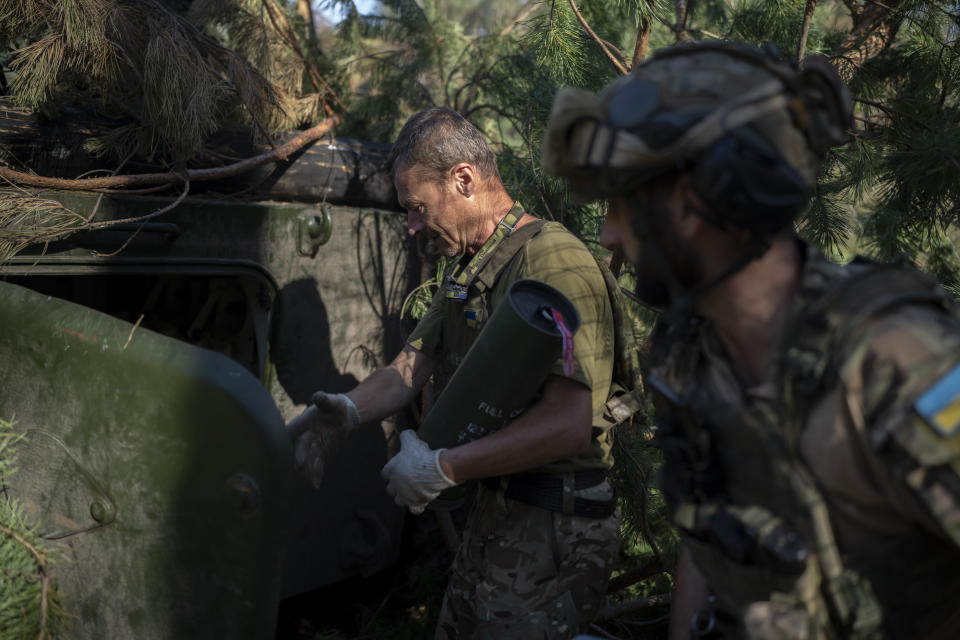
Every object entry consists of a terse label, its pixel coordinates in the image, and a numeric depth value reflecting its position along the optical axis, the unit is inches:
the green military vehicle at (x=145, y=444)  77.9
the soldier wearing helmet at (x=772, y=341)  44.9
